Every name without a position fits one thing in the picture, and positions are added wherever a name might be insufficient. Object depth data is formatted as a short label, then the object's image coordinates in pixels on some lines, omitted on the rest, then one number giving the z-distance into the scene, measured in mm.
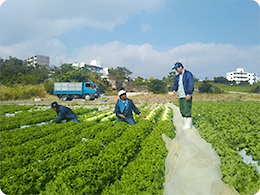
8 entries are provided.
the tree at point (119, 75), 32562
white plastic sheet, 2893
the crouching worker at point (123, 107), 5626
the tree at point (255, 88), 27916
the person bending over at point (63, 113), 6324
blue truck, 12695
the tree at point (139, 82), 33762
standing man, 4047
